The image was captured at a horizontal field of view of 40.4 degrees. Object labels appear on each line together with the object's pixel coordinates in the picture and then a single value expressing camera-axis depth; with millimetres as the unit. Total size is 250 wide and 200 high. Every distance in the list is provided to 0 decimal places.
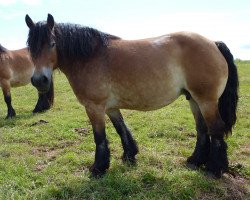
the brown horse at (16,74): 10805
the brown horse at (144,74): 4879
